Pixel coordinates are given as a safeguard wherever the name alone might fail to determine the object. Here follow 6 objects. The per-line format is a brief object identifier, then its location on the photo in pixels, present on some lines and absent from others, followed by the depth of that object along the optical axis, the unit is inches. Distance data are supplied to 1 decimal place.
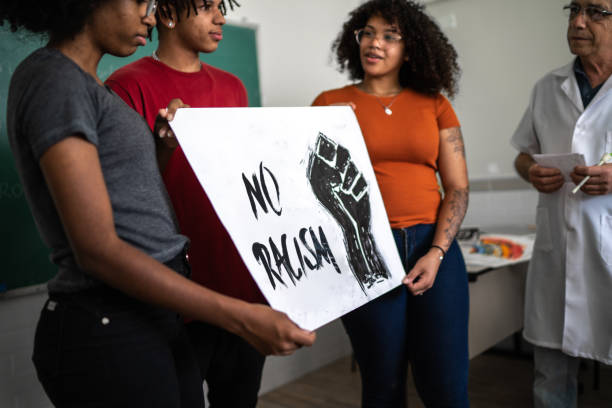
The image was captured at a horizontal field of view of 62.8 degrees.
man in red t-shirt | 45.9
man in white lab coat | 64.7
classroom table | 84.0
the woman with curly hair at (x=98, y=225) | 28.8
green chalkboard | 63.8
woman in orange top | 53.7
